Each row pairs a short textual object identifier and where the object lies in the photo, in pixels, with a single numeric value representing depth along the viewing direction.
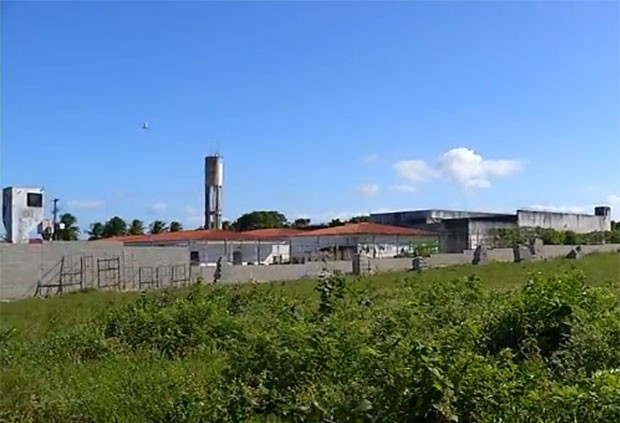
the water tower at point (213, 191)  44.94
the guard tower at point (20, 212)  28.75
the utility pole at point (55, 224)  38.36
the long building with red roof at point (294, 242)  37.81
